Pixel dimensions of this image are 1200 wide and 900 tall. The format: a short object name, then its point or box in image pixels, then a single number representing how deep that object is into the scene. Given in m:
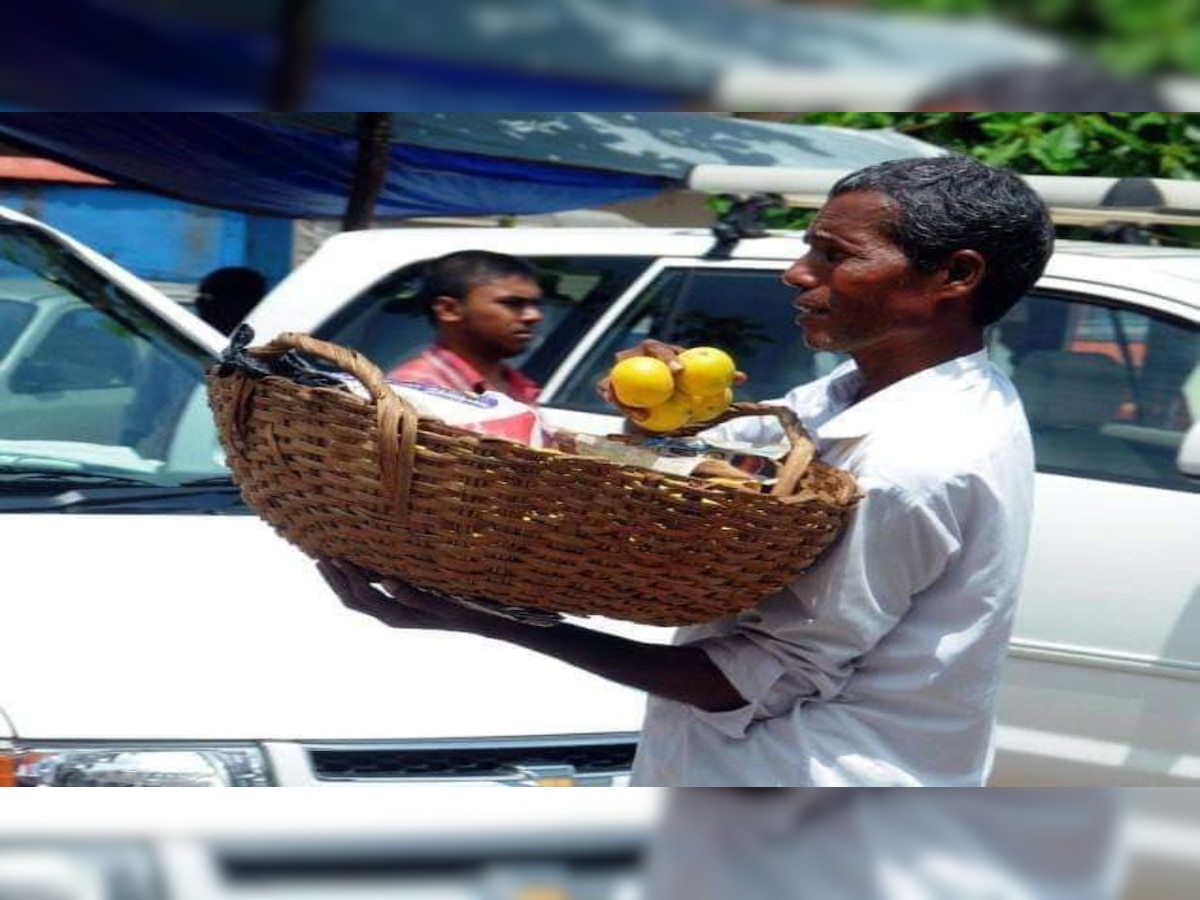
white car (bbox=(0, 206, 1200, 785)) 3.04
